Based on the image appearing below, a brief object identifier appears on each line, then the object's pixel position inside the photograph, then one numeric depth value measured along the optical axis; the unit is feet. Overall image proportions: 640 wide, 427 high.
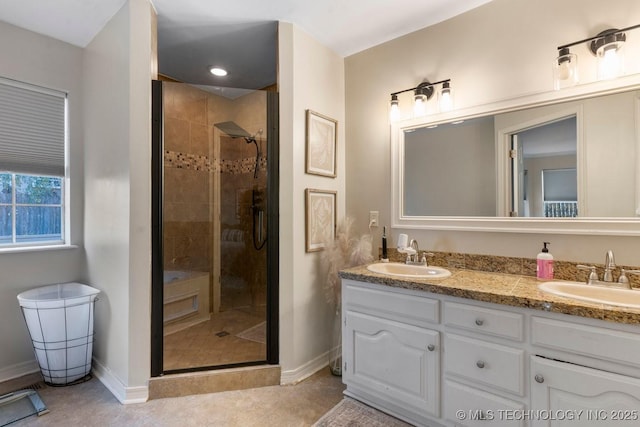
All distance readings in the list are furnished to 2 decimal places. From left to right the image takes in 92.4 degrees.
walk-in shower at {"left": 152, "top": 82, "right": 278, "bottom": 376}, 6.77
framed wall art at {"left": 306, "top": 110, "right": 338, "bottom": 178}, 7.64
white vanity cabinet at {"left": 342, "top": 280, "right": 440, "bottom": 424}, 5.41
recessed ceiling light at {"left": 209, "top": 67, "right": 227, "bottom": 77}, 10.01
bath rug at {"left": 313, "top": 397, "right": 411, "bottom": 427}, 5.73
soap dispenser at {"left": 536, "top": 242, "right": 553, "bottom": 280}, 5.58
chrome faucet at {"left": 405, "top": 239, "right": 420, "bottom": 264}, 7.11
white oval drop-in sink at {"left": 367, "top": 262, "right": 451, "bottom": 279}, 6.43
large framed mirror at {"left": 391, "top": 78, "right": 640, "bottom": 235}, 5.26
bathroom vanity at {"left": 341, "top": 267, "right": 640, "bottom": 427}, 3.98
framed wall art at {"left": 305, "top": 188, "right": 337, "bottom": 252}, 7.56
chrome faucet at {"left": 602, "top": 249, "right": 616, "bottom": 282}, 5.07
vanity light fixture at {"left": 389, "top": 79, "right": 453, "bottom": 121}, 6.97
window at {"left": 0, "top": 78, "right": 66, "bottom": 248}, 7.45
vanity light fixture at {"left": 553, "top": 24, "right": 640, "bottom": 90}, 5.17
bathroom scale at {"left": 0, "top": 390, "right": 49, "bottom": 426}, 5.83
